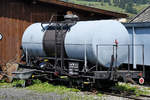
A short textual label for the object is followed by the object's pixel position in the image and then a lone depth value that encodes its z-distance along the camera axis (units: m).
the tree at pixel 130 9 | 182.93
